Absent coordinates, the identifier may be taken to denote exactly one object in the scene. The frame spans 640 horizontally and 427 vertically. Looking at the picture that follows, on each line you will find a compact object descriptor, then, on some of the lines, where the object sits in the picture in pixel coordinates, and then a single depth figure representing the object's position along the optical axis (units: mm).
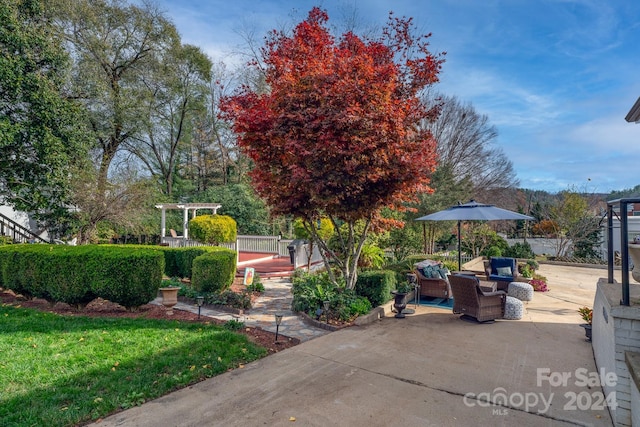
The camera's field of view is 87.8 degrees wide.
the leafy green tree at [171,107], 20578
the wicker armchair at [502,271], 8297
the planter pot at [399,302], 6242
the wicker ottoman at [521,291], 7559
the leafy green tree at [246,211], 20906
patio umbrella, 8039
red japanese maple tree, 5094
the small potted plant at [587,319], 4902
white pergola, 15734
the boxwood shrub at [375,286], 6691
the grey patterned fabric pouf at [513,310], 6098
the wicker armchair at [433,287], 7398
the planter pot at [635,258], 2873
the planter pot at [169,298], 6388
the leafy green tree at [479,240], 16047
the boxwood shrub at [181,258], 8906
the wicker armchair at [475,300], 5820
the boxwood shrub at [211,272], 7152
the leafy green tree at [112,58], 15062
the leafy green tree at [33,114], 9969
